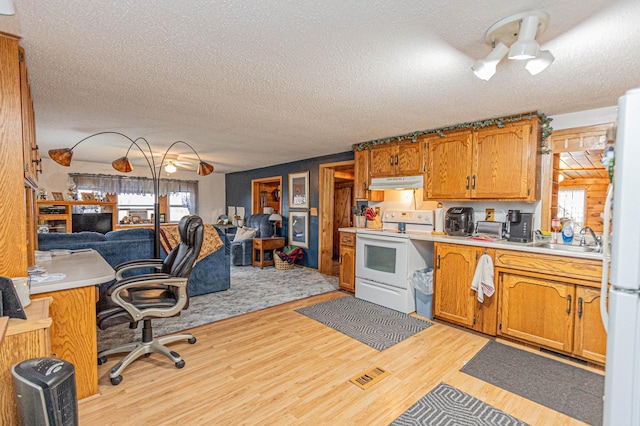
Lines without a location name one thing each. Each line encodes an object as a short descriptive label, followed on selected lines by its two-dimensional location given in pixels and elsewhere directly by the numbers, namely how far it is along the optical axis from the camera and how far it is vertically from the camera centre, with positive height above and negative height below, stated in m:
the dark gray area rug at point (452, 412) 1.79 -1.27
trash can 3.41 -0.97
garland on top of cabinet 2.96 +0.86
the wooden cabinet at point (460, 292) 2.95 -0.89
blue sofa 3.21 -0.56
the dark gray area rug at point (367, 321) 2.90 -1.26
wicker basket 5.80 -1.16
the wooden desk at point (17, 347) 1.31 -0.69
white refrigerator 0.96 -0.22
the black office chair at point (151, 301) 2.18 -0.77
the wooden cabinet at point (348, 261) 4.29 -0.82
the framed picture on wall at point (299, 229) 5.92 -0.51
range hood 3.78 +0.29
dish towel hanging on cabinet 2.86 -0.69
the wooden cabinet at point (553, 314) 2.38 -0.91
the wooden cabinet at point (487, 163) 2.94 +0.45
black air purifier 1.21 -0.77
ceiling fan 5.05 +0.76
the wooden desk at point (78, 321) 1.84 -0.75
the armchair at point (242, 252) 6.11 -0.99
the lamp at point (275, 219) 6.46 -0.34
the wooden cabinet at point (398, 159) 3.81 +0.60
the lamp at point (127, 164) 3.00 +0.43
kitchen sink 2.57 -0.36
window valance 6.64 +0.41
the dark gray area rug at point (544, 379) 1.94 -1.26
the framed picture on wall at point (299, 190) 5.90 +0.27
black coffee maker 2.96 -0.19
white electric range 3.54 -0.67
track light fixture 1.45 +0.83
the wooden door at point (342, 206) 7.32 -0.05
